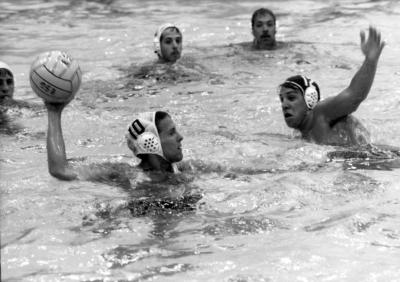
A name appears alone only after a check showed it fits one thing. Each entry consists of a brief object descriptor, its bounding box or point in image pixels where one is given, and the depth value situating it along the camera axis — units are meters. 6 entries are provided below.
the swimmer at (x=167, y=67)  11.91
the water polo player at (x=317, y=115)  8.34
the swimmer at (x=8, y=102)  10.24
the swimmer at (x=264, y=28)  13.28
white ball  6.87
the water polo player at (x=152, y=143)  7.07
